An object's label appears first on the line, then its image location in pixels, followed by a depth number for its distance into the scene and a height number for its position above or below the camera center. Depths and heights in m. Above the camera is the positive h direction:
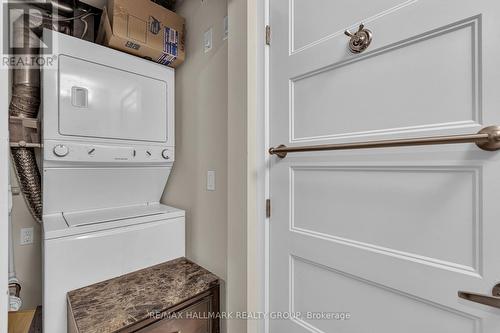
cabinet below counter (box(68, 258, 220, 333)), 1.08 -0.70
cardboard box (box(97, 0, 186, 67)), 1.44 +0.91
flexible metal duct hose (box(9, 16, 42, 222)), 1.46 +0.38
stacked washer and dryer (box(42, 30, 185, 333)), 1.28 +0.00
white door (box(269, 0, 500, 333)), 0.67 -0.01
